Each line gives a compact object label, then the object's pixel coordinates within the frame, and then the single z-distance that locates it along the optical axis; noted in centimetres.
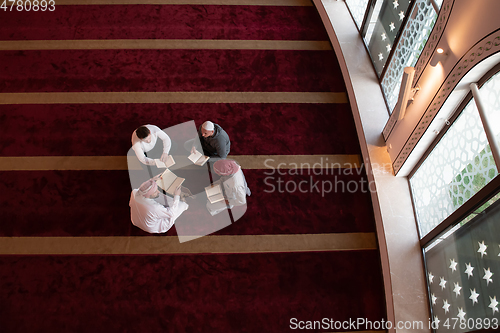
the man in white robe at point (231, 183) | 294
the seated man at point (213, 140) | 321
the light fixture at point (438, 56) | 261
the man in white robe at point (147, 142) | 336
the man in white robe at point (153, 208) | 292
